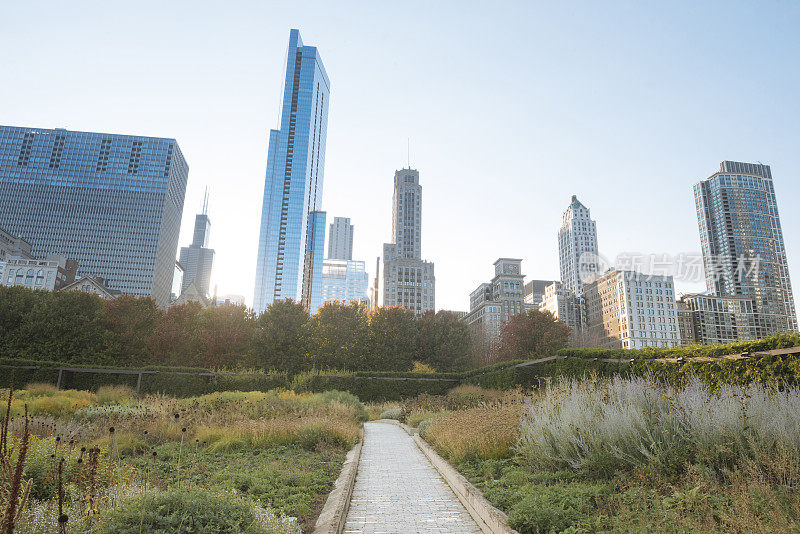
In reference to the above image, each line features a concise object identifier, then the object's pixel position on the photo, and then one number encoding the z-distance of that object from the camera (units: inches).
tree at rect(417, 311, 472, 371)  1357.0
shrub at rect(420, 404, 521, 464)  310.0
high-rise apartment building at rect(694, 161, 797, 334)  5733.3
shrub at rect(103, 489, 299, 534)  137.3
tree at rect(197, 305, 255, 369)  1128.2
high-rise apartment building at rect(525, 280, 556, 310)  7356.3
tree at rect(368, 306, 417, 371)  1234.0
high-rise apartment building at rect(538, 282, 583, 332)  5429.1
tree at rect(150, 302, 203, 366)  1101.7
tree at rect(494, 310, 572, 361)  1454.2
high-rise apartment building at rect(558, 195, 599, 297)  6873.0
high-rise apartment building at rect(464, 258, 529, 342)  4559.5
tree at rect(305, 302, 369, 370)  1161.4
